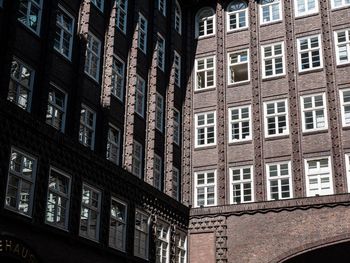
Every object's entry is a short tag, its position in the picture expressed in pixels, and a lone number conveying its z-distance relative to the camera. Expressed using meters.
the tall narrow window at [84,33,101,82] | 28.49
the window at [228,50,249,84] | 37.28
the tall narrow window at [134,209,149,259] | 29.17
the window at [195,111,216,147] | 36.28
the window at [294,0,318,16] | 36.59
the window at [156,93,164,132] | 33.94
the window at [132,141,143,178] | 30.54
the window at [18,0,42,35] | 24.46
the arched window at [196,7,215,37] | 39.12
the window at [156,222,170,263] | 30.94
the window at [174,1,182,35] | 38.53
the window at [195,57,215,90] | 37.84
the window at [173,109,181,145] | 35.66
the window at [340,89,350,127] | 33.38
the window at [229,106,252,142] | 35.47
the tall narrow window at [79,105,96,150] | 27.06
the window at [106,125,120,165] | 28.98
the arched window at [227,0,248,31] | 38.38
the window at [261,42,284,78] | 36.03
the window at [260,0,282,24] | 37.50
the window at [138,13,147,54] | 33.42
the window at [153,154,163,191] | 32.47
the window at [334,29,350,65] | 34.69
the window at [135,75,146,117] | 32.03
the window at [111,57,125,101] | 30.27
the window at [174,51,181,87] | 37.16
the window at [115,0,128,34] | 31.59
